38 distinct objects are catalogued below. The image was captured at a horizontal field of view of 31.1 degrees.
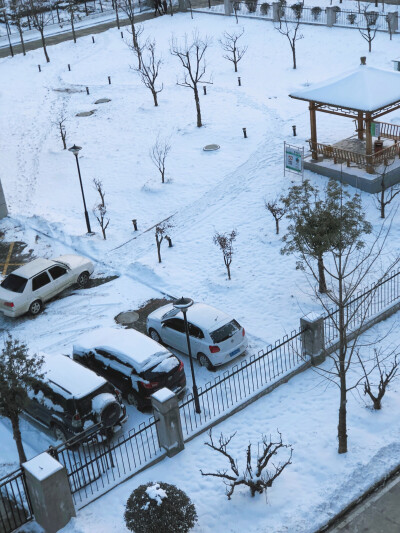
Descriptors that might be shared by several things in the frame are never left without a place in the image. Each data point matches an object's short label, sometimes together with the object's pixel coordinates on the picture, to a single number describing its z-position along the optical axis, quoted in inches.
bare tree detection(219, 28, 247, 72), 1621.6
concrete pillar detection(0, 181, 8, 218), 1143.2
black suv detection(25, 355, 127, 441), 631.8
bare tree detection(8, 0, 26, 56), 2300.7
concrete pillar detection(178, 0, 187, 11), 2080.5
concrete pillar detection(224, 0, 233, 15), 1942.7
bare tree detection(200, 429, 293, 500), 540.7
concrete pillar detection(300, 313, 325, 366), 698.8
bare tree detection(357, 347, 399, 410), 618.2
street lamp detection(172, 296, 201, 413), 582.3
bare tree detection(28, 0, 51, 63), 2111.2
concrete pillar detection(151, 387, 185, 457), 585.0
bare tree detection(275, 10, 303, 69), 1649.4
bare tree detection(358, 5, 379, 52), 1588.3
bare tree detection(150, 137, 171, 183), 1180.5
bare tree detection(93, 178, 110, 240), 1043.6
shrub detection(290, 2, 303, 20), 1753.4
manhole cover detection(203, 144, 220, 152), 1264.8
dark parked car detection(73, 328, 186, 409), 674.8
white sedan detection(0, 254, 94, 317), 877.2
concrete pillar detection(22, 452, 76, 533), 511.5
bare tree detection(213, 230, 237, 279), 888.3
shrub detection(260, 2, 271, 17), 1862.7
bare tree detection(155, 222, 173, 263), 952.9
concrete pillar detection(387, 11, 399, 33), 1574.8
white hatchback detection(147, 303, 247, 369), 729.0
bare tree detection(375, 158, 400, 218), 958.4
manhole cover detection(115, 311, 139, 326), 842.2
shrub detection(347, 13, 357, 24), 1675.7
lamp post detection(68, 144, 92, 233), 1012.7
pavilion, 1016.2
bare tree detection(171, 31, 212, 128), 1615.4
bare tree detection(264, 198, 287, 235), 962.9
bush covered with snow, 494.9
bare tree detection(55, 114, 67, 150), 1349.4
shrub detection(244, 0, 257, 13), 1912.6
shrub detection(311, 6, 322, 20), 1759.4
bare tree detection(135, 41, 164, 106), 1484.5
